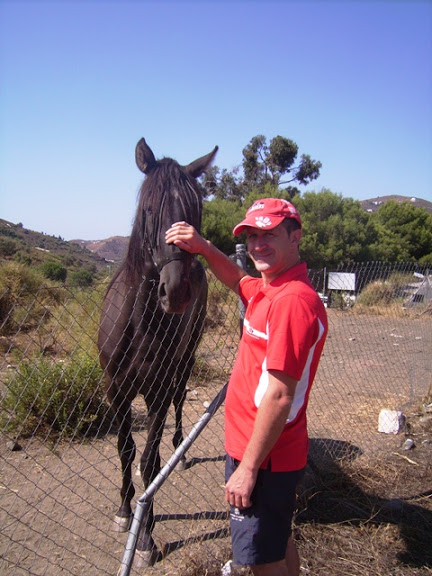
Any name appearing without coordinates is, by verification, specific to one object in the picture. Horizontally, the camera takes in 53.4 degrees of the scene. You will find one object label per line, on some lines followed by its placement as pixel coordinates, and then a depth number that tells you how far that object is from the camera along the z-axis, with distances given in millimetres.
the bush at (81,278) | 12758
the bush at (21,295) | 8656
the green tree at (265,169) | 30828
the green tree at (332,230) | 19906
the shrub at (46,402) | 4668
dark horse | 2891
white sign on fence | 9160
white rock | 4910
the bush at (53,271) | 13156
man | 1644
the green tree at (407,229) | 26438
